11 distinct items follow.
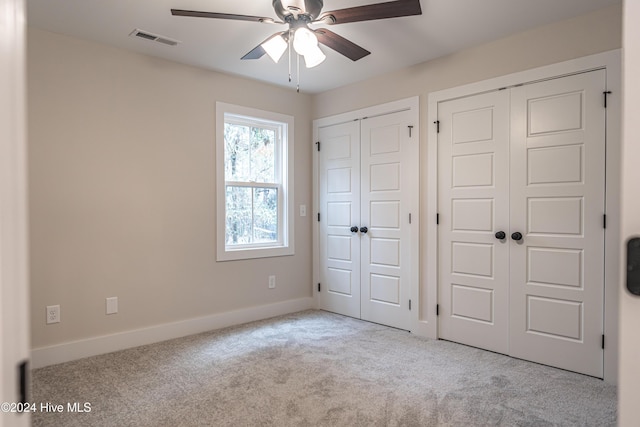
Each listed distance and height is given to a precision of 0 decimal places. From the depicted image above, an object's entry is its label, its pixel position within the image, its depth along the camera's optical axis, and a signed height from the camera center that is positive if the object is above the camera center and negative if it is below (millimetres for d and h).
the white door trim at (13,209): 473 -1
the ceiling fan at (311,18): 2031 +1085
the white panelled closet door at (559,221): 2609 -102
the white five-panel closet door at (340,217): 4105 -107
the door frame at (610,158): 2510 +327
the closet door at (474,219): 3051 -102
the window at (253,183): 3811 +272
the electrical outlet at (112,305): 3111 -801
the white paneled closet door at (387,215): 3656 -78
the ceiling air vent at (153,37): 2854 +1330
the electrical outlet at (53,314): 2834 -795
